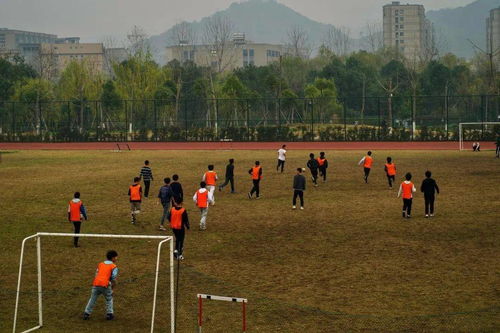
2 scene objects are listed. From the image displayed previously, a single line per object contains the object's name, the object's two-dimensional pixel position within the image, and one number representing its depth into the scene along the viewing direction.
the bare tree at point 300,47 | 139.19
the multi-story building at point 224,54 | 192.38
